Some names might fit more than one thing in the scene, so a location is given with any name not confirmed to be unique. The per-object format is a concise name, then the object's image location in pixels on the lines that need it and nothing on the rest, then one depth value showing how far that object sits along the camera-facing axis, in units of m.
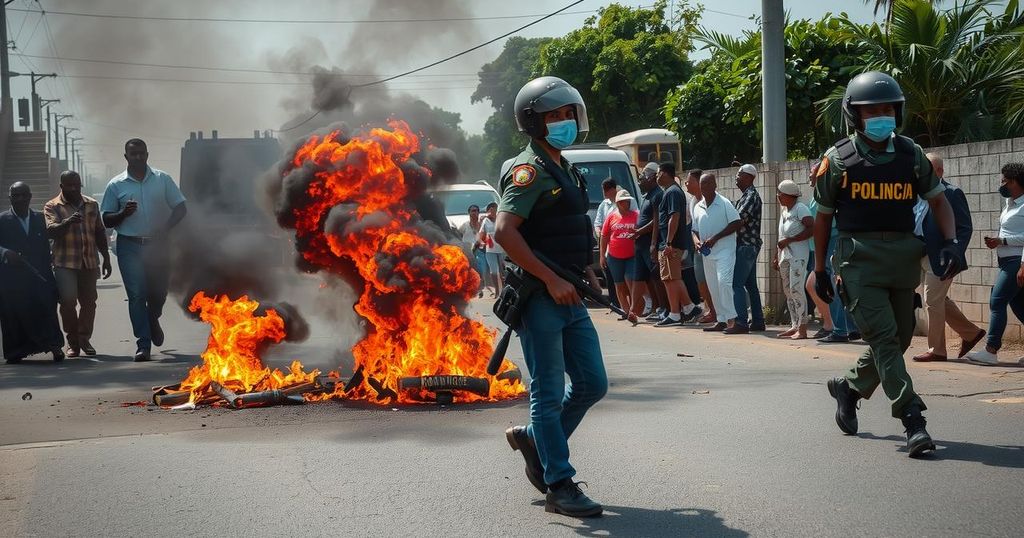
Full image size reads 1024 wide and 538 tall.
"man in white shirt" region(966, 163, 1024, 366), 8.80
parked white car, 22.39
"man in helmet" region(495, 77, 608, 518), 4.79
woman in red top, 14.50
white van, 18.94
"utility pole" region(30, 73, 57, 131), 69.06
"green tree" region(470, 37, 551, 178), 51.75
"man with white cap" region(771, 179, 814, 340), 11.37
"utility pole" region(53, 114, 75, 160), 94.22
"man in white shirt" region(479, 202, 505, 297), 19.67
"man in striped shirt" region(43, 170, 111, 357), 11.66
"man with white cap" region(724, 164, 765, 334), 12.37
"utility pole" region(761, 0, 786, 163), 14.04
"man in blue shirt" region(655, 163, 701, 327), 12.97
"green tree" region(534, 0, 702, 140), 39.06
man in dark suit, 11.29
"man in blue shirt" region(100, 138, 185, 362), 10.90
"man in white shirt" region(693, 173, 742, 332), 12.35
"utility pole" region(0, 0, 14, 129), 38.22
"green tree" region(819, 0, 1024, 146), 15.88
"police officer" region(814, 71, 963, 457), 5.86
